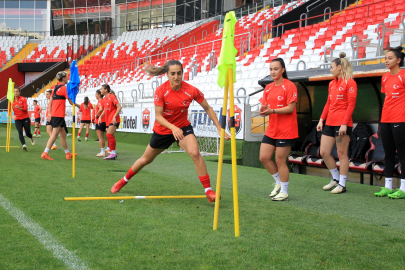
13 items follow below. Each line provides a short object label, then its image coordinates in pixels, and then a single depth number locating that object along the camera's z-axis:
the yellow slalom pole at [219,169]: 3.41
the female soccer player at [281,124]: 5.00
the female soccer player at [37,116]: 18.33
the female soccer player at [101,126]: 10.60
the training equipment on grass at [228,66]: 3.35
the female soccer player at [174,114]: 4.45
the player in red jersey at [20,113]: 11.22
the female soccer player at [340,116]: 5.52
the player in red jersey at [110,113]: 9.90
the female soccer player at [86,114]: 16.59
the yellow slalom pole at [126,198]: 4.67
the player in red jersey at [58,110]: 9.23
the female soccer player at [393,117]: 5.14
